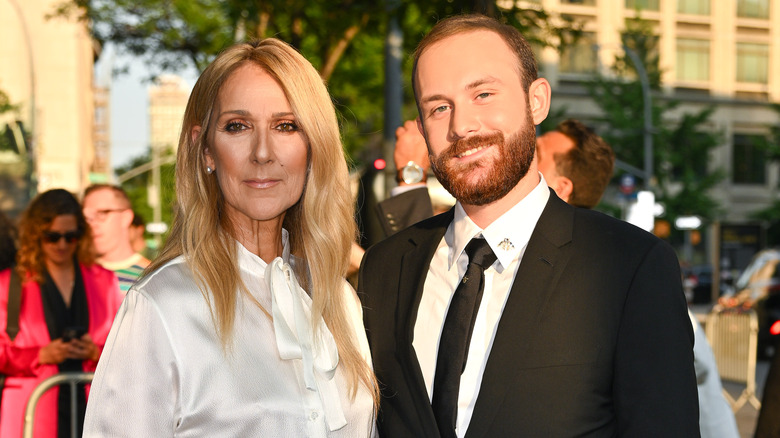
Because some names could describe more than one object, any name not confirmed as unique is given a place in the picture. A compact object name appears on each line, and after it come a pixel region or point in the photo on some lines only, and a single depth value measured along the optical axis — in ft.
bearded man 7.67
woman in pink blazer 16.40
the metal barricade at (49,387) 14.62
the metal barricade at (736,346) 33.91
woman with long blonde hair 7.91
